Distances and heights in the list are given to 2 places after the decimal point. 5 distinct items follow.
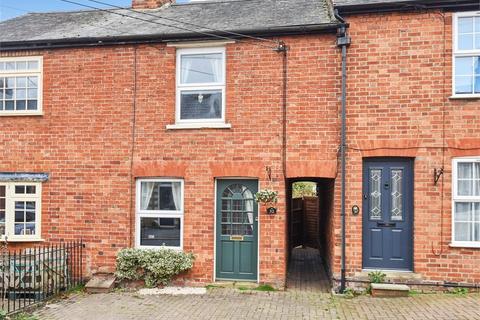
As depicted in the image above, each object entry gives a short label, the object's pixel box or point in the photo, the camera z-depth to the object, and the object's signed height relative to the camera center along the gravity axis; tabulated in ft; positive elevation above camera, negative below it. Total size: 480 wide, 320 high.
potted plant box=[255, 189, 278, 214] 28.55 -1.96
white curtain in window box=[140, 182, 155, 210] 31.12 -1.85
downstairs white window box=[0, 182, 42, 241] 31.86 -3.20
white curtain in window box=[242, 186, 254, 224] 29.99 -2.26
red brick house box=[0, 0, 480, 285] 27.32 +2.38
